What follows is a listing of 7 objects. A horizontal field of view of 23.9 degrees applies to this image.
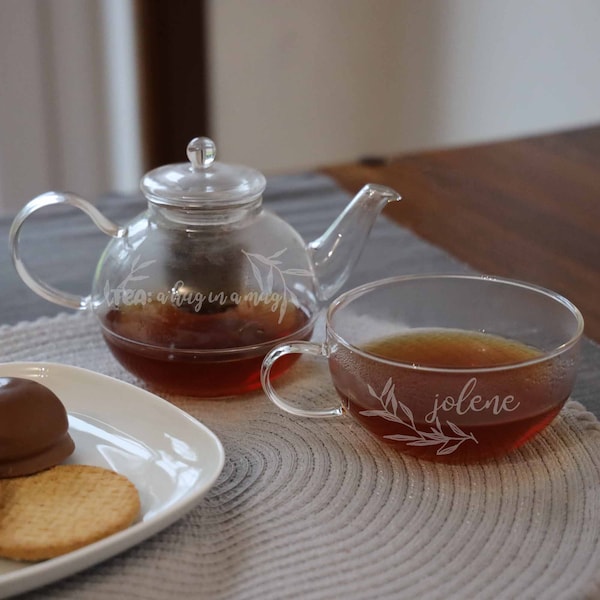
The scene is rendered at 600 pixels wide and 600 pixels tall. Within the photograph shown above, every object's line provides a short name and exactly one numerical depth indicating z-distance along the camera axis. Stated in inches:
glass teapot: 28.1
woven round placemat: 23.1
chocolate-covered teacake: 24.8
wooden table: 35.3
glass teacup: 25.4
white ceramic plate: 22.9
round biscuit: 23.1
